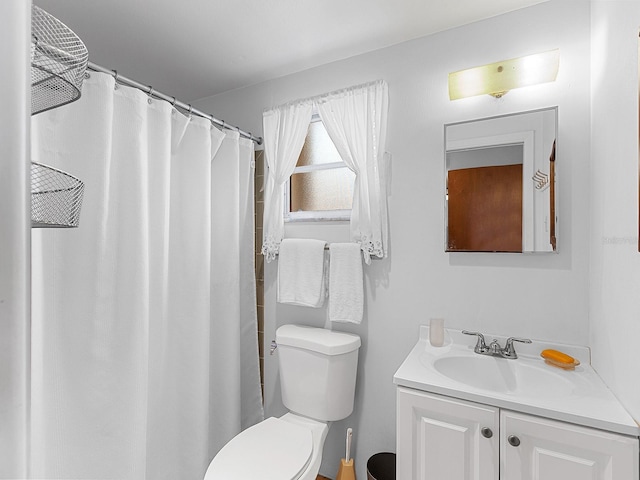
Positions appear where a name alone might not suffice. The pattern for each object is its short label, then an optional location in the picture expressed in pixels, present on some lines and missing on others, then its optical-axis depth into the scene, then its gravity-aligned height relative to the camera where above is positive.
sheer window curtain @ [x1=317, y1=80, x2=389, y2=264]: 1.82 +0.45
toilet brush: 1.79 -1.17
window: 2.02 +0.34
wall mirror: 1.50 +0.25
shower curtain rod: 1.32 +0.65
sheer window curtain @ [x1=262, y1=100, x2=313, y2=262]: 2.06 +0.52
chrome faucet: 1.52 -0.47
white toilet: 1.42 -0.82
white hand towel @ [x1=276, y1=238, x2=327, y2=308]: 1.94 -0.18
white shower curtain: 1.22 -0.24
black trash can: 1.76 -1.13
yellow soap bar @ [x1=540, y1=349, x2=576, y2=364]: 1.37 -0.46
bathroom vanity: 1.02 -0.59
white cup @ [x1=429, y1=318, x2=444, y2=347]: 1.63 -0.43
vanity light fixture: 1.48 +0.73
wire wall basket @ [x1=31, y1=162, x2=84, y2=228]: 0.85 +0.10
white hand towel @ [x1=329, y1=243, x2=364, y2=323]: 1.84 -0.23
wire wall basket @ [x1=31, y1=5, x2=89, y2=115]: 0.82 +0.44
